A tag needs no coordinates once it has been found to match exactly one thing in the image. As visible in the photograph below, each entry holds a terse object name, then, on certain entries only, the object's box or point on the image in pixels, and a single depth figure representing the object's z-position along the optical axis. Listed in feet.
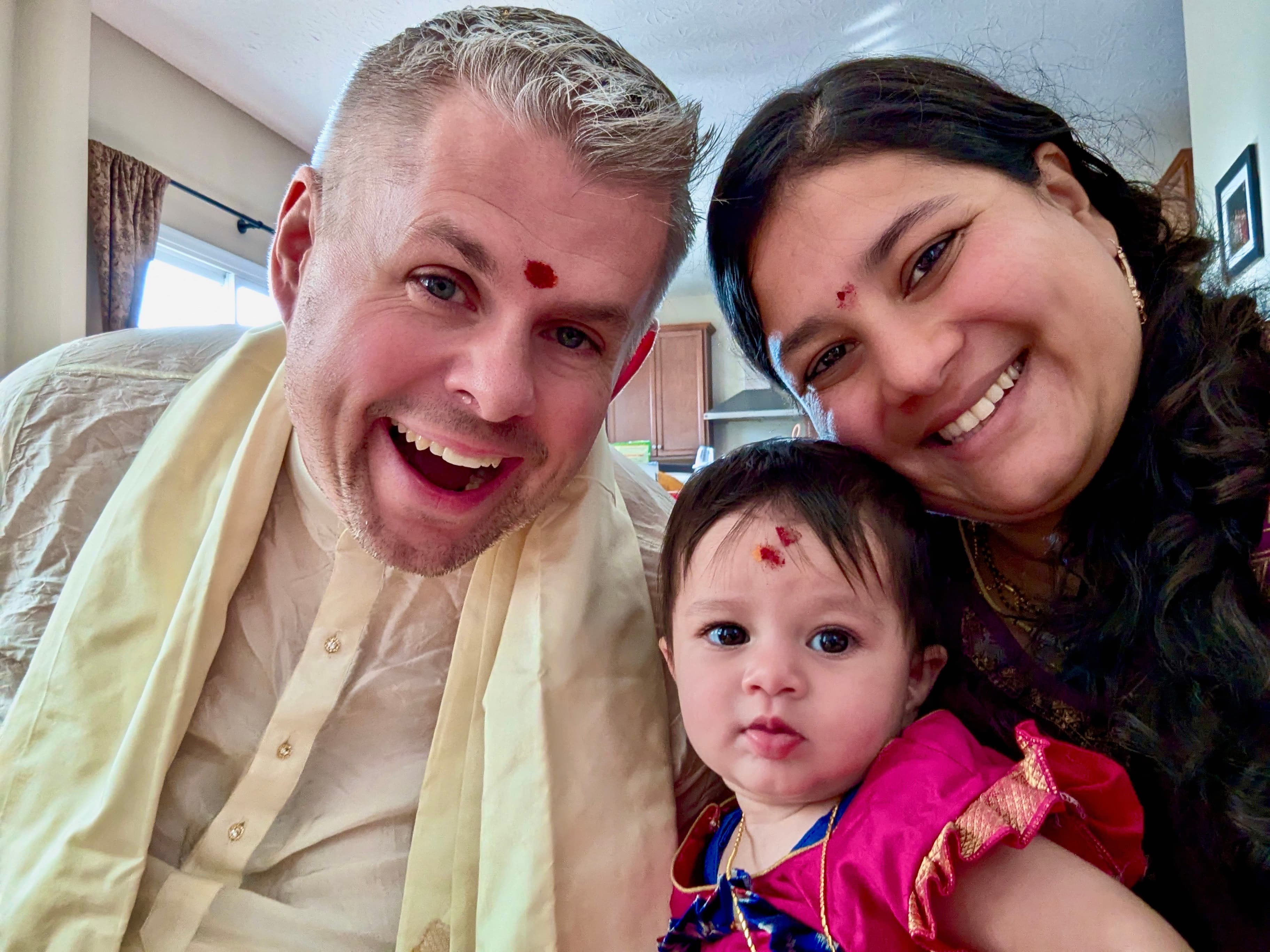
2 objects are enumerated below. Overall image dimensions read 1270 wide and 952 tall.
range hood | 25.46
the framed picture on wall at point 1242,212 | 10.84
